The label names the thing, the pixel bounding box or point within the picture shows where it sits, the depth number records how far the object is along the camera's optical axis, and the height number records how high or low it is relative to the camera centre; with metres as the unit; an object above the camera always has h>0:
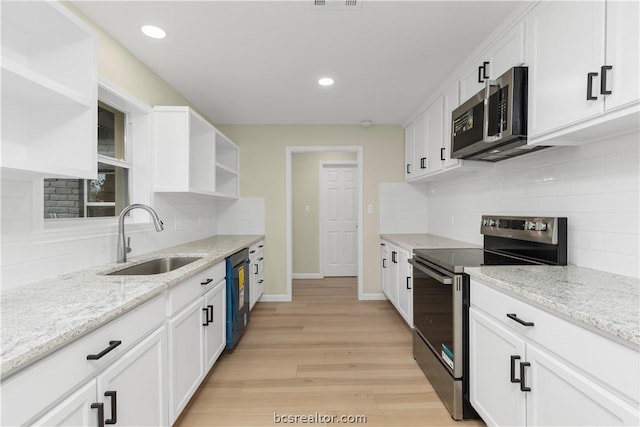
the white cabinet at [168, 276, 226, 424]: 1.60 -0.83
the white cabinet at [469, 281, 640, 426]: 0.89 -0.58
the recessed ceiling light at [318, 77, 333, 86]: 2.66 +1.16
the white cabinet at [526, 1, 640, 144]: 1.13 +0.61
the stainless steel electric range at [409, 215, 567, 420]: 1.74 -0.47
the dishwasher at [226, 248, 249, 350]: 2.49 -0.76
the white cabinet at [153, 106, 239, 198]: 2.44 +0.49
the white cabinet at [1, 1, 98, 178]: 1.30 +0.48
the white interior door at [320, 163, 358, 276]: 5.55 -0.17
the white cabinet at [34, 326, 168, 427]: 0.92 -0.67
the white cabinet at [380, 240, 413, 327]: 2.84 -0.74
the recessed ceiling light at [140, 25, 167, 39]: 1.91 +1.15
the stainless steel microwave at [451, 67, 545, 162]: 1.66 +0.55
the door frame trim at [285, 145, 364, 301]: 4.11 +0.15
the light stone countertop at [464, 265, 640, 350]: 0.89 -0.32
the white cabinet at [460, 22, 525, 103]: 1.71 +0.96
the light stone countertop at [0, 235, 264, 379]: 0.77 -0.34
